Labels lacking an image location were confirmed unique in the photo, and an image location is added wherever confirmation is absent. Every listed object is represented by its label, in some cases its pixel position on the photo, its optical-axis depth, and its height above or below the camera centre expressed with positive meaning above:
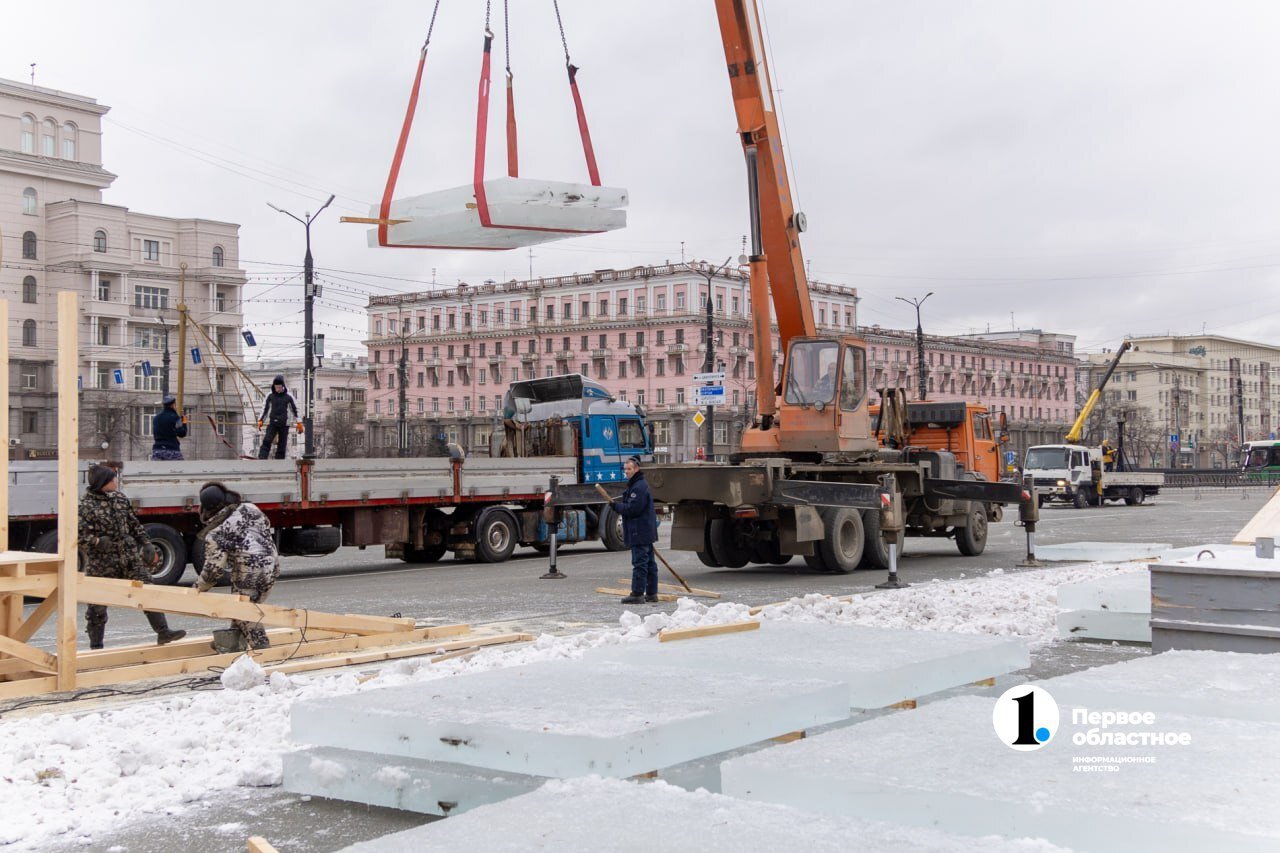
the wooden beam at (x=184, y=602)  9.26 -1.16
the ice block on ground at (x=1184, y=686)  5.83 -1.26
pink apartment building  103.69 +9.35
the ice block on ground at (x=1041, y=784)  4.11 -1.27
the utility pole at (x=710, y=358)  43.00 +3.26
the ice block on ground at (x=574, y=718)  5.38 -1.30
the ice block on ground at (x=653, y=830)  4.08 -1.34
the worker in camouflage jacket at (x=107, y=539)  10.60 -0.75
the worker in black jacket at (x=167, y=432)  19.86 +0.35
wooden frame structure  8.59 -1.34
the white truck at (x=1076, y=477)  48.19 -1.33
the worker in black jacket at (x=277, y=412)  21.36 +0.70
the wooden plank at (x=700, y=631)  9.00 -1.37
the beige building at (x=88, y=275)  80.00 +12.45
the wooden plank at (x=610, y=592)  15.85 -1.88
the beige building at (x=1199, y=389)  146.25 +6.84
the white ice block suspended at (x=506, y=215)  10.28 +2.04
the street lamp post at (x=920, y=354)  52.88 +4.11
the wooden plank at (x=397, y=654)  9.48 -1.70
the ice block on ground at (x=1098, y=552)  18.03 -1.65
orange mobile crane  17.69 +0.10
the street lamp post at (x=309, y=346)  32.31 +2.90
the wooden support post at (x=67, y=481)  8.52 -0.19
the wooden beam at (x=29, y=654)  8.66 -1.44
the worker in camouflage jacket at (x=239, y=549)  10.11 -0.81
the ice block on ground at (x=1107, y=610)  10.68 -1.48
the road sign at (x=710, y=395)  39.07 +1.73
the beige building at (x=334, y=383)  108.84 +7.61
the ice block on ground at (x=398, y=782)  5.45 -1.54
